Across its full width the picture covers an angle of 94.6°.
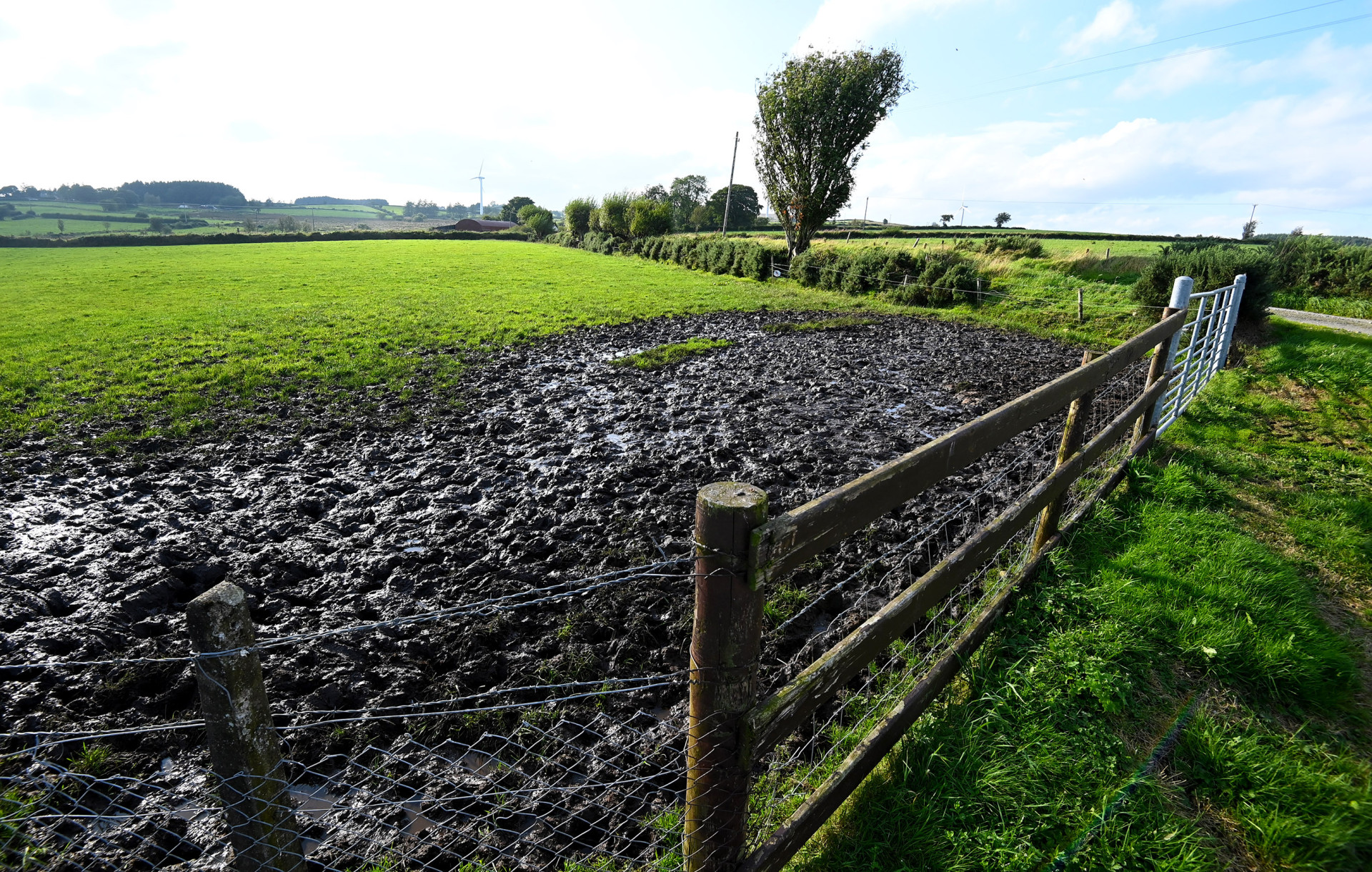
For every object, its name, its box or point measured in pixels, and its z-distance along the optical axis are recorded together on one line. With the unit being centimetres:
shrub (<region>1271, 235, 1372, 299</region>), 1780
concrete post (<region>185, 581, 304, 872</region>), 164
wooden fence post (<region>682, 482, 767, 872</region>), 182
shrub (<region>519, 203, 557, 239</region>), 7750
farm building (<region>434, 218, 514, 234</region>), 9914
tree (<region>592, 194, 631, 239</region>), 5541
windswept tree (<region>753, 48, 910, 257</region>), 3086
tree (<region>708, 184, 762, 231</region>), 8650
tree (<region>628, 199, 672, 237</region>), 4838
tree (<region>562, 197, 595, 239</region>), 6378
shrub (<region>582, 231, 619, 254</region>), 5353
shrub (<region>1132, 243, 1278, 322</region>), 1398
